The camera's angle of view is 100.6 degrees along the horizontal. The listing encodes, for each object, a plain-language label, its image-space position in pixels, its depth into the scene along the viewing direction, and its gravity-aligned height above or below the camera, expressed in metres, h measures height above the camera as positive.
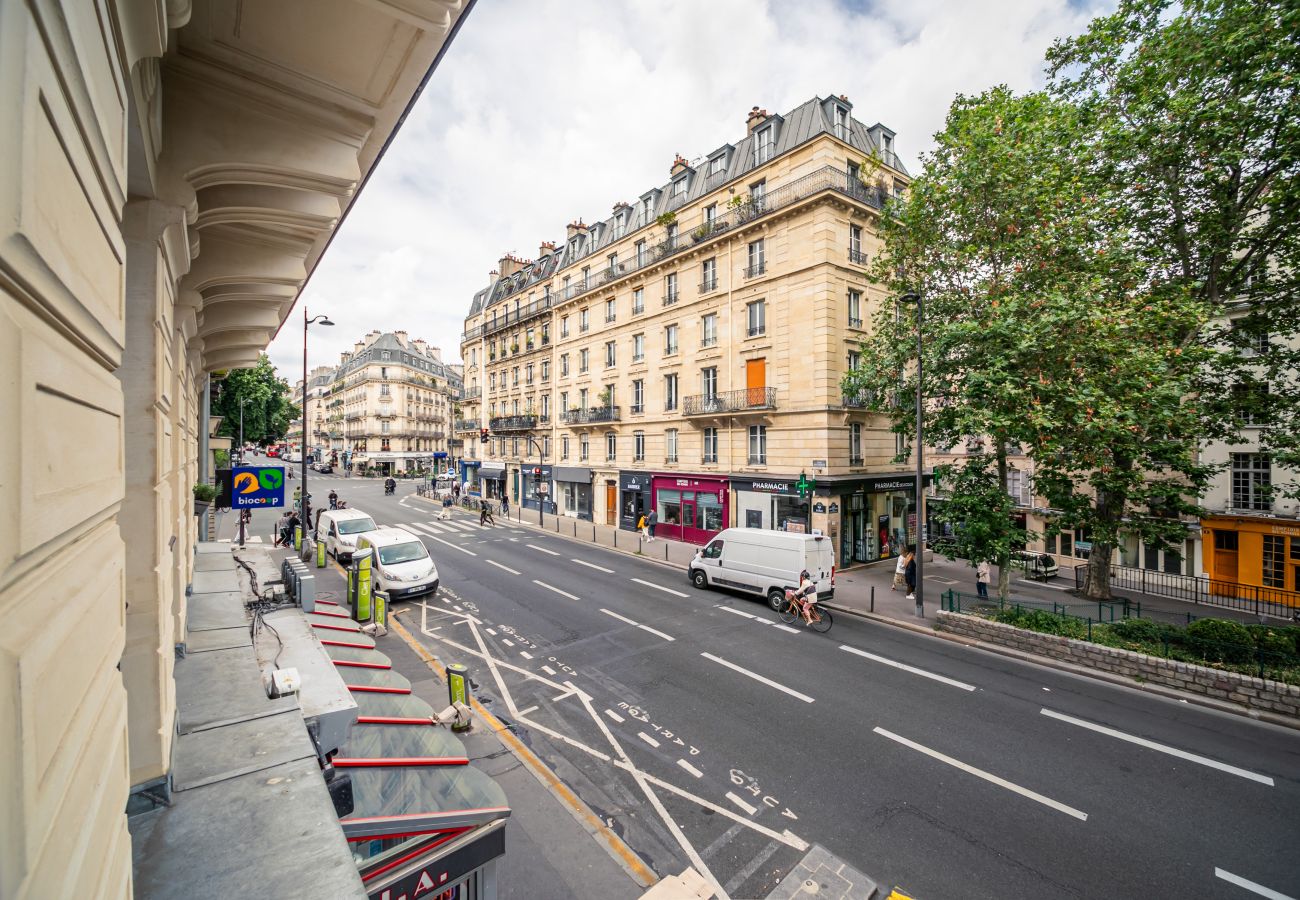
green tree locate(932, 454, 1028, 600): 12.96 -1.63
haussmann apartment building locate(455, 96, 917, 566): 21.03 +4.89
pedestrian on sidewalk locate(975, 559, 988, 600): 16.72 -4.14
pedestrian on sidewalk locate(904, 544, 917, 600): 16.94 -4.00
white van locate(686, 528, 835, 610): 14.87 -3.23
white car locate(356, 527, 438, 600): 15.04 -3.24
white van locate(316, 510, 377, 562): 19.21 -2.86
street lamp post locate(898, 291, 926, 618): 14.26 -0.26
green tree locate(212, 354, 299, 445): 29.45 +3.31
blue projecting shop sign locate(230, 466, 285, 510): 13.41 -0.82
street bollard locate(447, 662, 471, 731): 8.57 -3.72
